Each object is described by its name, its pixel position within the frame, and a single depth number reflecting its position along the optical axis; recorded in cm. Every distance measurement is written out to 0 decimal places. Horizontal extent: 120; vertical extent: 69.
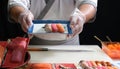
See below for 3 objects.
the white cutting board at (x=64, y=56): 103
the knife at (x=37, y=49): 114
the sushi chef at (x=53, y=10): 120
